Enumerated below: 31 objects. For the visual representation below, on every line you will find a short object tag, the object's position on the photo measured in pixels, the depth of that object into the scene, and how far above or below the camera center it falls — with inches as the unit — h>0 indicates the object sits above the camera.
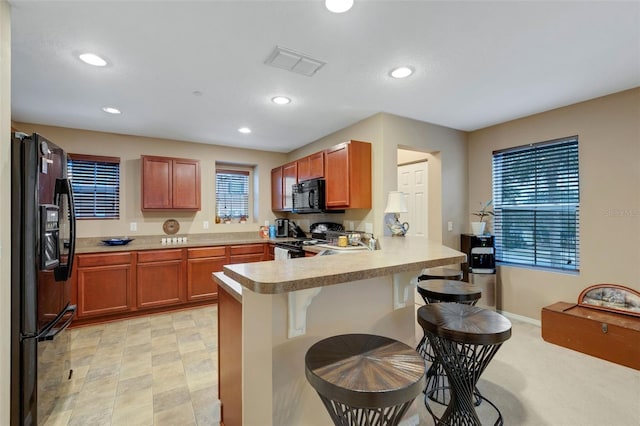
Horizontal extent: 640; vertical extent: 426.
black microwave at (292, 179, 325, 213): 155.8 +9.8
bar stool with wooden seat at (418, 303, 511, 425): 57.7 -28.1
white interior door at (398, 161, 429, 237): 168.4 +9.9
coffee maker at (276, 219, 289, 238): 205.2 -10.4
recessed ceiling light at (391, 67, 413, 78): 94.1 +46.1
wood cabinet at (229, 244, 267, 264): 174.6 -23.7
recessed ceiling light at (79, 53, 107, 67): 84.8 +46.1
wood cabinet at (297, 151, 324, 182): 157.2 +26.6
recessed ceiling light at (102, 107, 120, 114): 126.4 +45.9
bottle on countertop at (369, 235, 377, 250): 118.0 -12.5
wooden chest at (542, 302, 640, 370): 97.3 -42.6
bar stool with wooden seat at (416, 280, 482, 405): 80.7 -23.4
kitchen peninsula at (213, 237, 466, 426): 47.6 -19.7
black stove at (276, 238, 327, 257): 152.8 -17.1
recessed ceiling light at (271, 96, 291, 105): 117.0 +46.4
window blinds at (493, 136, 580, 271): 127.5 +3.9
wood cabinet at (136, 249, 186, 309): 149.9 -33.2
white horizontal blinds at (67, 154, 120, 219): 156.8 +16.5
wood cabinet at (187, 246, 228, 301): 161.9 -31.0
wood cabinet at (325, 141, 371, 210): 135.0 +18.4
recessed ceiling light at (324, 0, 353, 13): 64.1 +46.3
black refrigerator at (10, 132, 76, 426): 63.8 -14.9
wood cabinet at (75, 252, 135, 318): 136.4 -32.9
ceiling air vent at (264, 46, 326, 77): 84.3 +46.1
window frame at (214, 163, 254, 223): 199.9 +23.6
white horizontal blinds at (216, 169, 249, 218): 202.4 +15.0
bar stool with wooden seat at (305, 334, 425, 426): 37.0 -21.9
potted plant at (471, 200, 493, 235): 149.8 -2.2
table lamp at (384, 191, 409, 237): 124.0 +2.1
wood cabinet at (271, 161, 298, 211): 185.0 +19.4
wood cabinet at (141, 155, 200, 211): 163.6 +18.0
